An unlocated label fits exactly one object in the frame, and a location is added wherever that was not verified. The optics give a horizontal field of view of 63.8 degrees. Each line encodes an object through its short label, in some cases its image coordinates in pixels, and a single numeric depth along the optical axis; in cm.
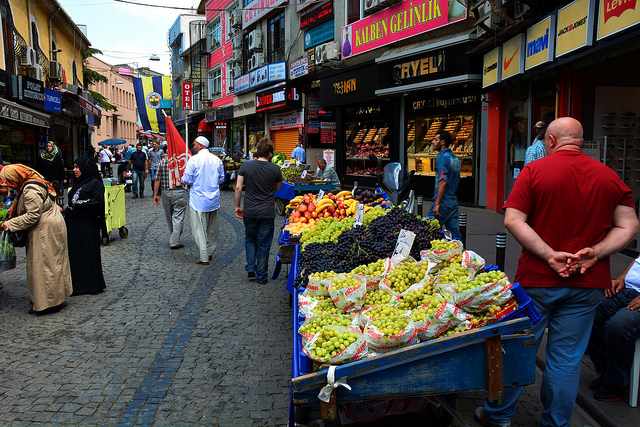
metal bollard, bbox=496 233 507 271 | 618
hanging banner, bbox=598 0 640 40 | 614
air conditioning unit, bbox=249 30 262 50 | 2767
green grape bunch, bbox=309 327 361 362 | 282
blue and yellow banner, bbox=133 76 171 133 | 3678
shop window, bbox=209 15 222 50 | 3753
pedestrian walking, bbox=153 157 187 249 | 967
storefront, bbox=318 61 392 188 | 1842
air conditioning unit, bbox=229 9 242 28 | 3058
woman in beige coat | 573
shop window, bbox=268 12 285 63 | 2592
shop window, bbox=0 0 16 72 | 1789
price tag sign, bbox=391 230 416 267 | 418
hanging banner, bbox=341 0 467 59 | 1420
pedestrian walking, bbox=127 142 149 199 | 1855
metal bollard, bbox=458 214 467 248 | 783
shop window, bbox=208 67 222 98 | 3834
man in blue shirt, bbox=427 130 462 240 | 755
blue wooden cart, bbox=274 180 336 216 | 1348
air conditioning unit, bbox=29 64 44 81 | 2159
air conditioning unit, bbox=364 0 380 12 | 1699
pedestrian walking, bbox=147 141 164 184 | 2038
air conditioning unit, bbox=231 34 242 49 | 3142
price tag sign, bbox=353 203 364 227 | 563
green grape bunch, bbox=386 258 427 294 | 376
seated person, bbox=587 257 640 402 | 373
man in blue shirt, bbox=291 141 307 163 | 1944
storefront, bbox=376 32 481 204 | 1392
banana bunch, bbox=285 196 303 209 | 925
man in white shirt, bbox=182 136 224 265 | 848
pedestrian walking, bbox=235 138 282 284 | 733
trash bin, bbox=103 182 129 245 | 1004
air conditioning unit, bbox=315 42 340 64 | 2020
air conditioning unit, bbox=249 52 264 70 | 2806
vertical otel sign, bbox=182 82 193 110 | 3253
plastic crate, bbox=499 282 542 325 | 313
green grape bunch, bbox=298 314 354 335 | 304
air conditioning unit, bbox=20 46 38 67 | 1978
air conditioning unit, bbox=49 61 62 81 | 2439
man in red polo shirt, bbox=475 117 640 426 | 317
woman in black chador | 667
